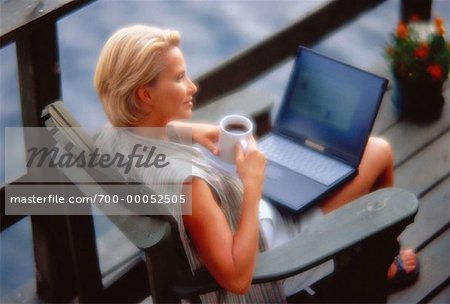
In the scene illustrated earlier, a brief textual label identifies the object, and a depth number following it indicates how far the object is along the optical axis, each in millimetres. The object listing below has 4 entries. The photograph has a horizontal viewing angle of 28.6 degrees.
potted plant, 3246
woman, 2039
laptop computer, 2514
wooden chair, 1963
